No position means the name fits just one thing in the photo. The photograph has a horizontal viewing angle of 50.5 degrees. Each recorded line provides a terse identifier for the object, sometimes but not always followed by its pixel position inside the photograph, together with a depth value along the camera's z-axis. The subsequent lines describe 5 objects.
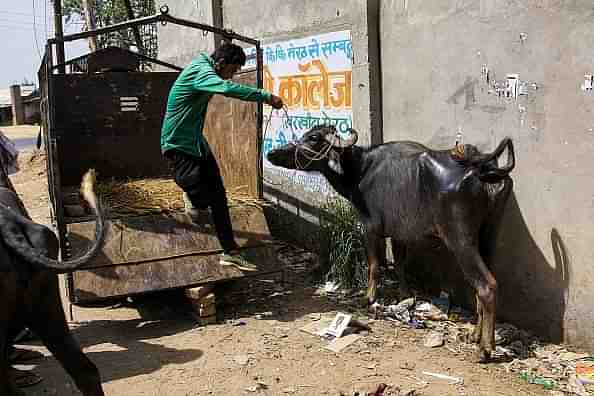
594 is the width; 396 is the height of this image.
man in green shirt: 5.12
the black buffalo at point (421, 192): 4.64
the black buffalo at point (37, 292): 3.29
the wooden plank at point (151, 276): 5.15
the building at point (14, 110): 33.09
